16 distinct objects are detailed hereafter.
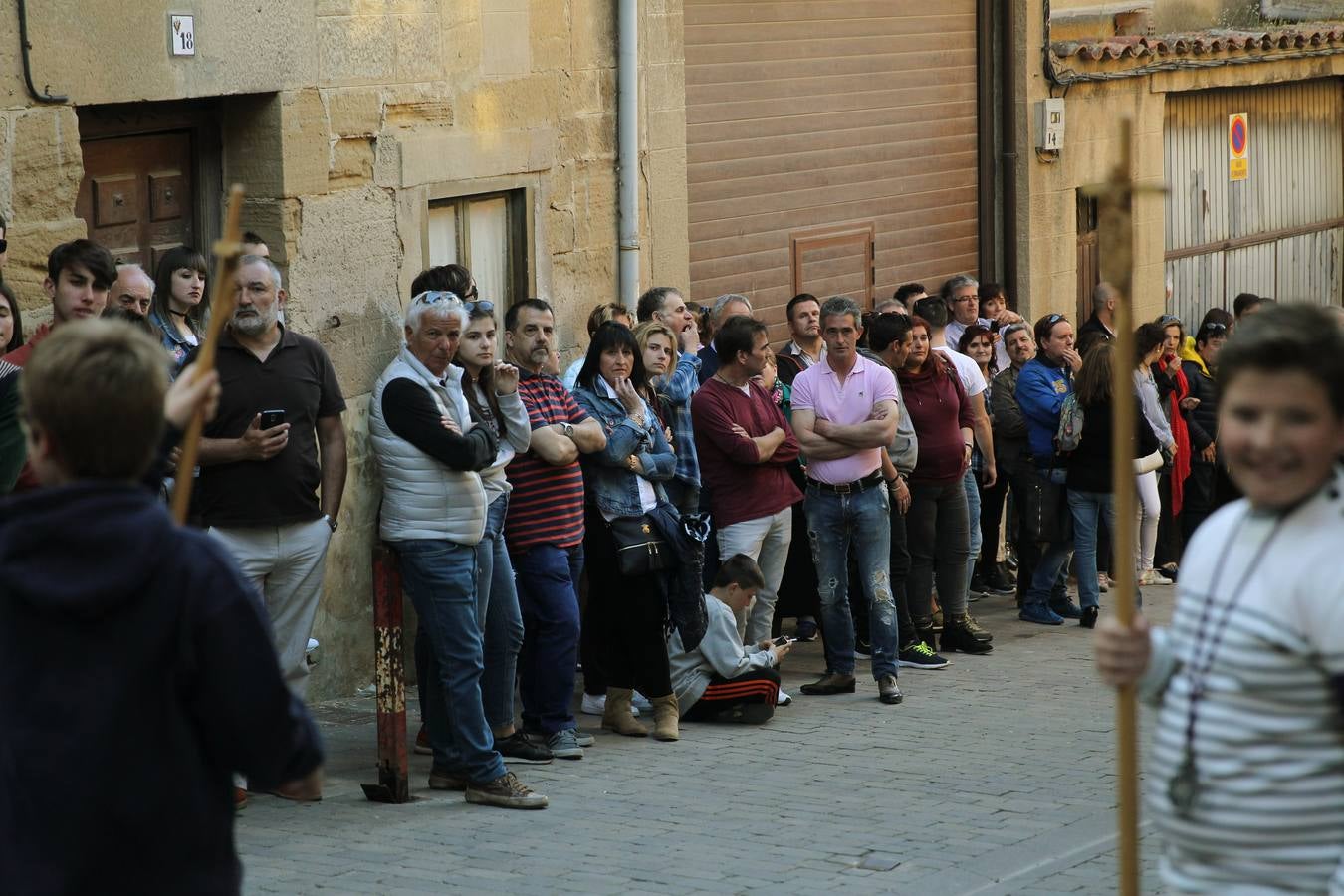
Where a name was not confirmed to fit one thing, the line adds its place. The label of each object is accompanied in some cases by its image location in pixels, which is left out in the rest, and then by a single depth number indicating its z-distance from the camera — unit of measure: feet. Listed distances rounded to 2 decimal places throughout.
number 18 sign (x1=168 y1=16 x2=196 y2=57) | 54.39
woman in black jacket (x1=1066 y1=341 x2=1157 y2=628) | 72.95
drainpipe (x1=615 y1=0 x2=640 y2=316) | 73.56
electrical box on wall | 99.45
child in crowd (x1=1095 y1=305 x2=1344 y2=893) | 22.50
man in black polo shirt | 46.78
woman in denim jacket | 56.54
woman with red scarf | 81.76
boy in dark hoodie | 20.56
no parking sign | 119.44
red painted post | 48.47
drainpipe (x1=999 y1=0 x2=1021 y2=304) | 99.60
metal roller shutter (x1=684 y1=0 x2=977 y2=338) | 82.02
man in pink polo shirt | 61.93
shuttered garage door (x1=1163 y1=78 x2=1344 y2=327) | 115.65
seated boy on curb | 58.49
